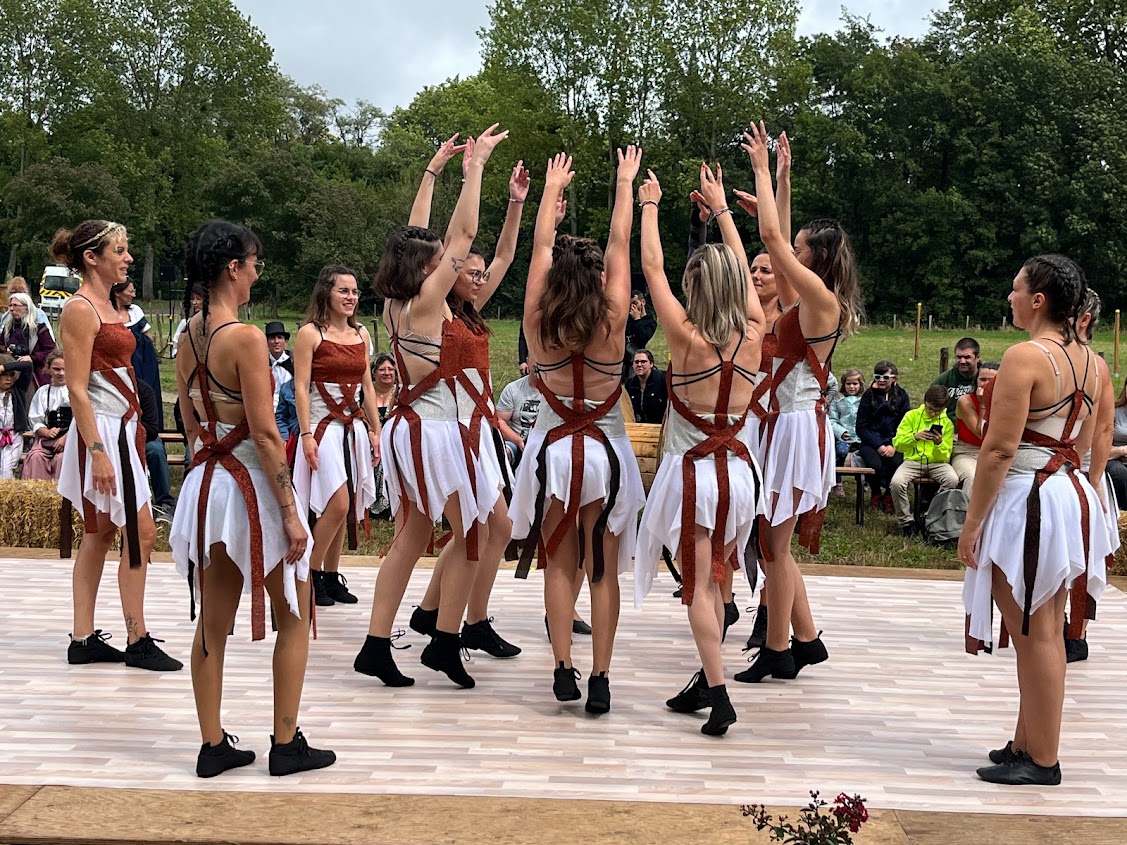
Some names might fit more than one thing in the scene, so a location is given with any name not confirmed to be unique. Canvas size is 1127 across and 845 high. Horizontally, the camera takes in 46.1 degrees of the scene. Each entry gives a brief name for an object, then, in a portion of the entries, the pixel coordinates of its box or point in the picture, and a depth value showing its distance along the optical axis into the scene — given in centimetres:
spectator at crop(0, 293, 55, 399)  1259
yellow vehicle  3419
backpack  978
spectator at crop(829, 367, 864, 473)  1142
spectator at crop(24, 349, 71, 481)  1069
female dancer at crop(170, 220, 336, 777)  412
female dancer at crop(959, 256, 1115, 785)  434
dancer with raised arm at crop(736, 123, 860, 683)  553
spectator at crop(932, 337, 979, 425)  1094
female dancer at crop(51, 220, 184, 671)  548
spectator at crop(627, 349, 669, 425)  1098
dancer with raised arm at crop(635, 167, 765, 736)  484
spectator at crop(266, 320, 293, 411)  1144
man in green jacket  1020
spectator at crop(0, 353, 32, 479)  1096
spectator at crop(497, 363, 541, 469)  1017
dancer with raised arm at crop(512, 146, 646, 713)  501
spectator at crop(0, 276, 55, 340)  1318
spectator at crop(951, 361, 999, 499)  973
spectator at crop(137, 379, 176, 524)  1008
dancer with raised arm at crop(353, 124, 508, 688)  545
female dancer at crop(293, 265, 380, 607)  654
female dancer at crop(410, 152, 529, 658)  568
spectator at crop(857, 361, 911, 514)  1101
